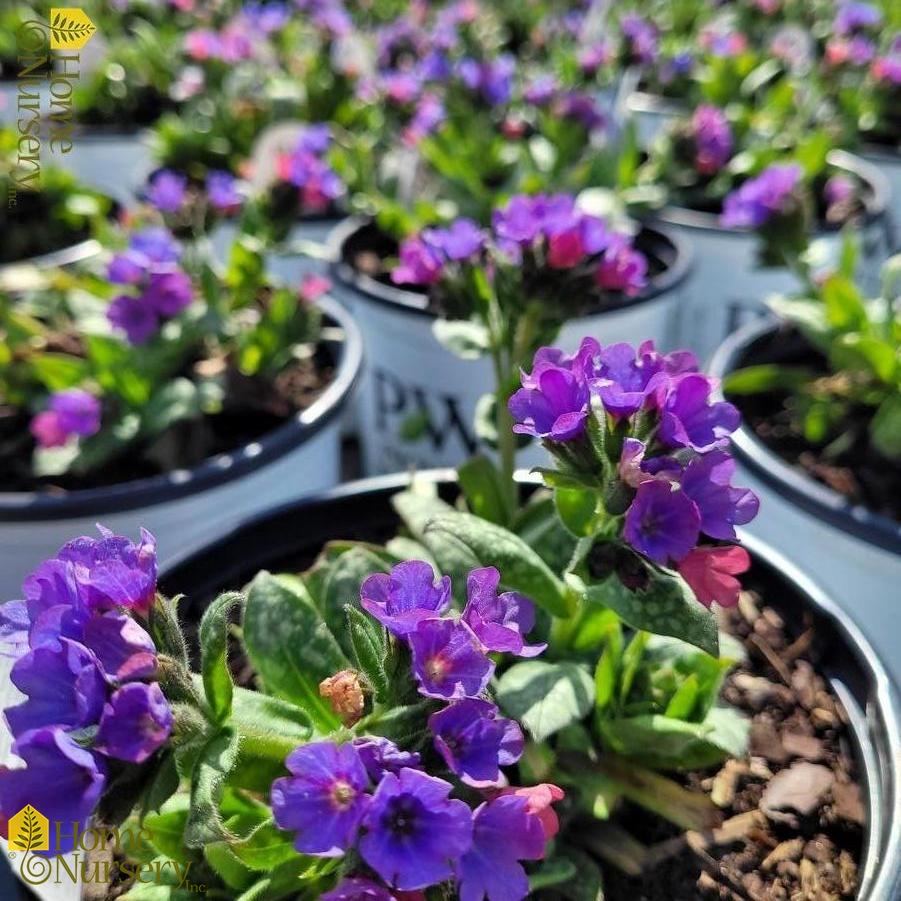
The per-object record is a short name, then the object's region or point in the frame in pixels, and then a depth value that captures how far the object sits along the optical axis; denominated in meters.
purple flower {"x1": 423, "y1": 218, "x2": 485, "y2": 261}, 0.29
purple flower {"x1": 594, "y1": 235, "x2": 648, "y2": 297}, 0.29
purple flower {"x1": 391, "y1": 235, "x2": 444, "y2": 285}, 0.30
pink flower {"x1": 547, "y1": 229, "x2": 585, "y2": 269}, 0.27
